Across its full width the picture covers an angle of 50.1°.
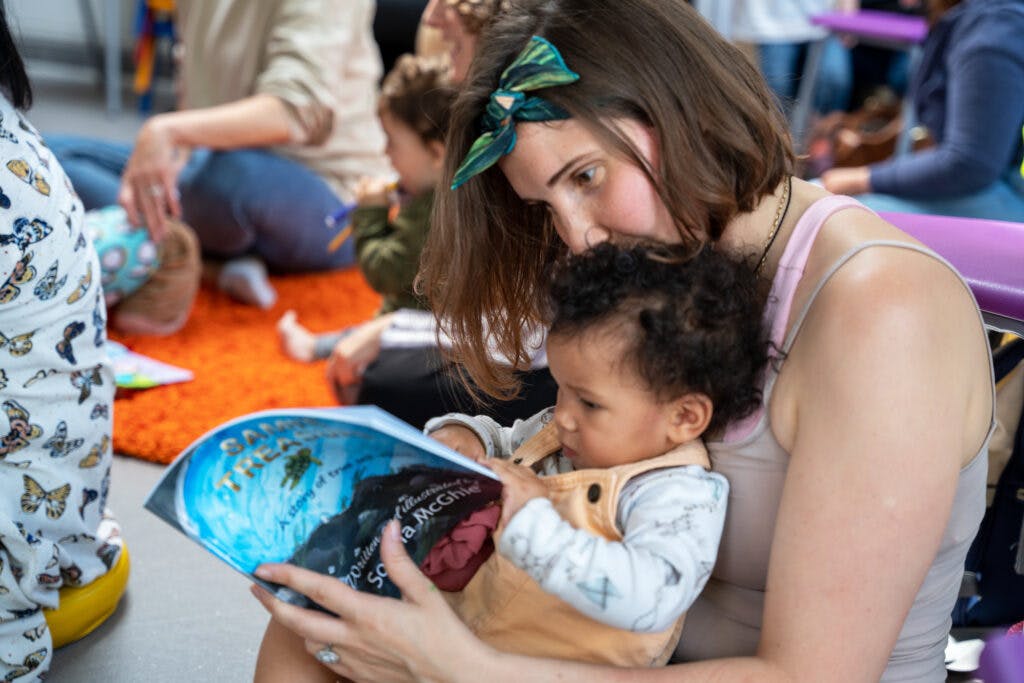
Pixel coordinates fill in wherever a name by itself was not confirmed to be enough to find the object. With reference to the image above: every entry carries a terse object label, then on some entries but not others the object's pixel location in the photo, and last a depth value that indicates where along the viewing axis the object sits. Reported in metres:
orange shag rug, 1.97
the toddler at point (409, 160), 2.02
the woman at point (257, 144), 2.36
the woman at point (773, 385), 0.81
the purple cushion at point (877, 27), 3.34
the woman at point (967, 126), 2.09
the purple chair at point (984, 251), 1.02
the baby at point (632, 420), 0.88
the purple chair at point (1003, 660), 0.71
